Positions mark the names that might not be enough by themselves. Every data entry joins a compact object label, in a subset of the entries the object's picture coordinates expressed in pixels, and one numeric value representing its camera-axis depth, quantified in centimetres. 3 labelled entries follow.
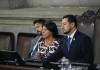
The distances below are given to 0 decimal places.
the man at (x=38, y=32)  726
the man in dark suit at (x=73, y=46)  640
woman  708
